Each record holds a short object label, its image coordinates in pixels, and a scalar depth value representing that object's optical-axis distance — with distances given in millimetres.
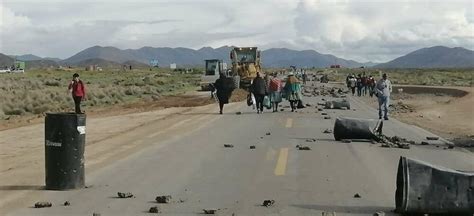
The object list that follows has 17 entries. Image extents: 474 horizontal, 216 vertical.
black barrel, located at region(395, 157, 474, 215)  8109
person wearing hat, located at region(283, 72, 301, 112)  32406
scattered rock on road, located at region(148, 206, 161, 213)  8648
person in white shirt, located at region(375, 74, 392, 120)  27819
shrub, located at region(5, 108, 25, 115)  36881
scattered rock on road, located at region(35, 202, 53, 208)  9002
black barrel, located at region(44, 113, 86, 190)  10414
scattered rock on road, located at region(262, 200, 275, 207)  9061
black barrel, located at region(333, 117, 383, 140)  18469
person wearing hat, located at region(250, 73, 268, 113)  30625
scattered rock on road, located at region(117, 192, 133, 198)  9691
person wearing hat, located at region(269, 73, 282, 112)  32625
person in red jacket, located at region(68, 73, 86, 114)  27772
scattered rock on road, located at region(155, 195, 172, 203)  9305
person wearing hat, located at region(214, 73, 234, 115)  30047
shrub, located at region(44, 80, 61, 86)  68406
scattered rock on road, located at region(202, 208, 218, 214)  8573
